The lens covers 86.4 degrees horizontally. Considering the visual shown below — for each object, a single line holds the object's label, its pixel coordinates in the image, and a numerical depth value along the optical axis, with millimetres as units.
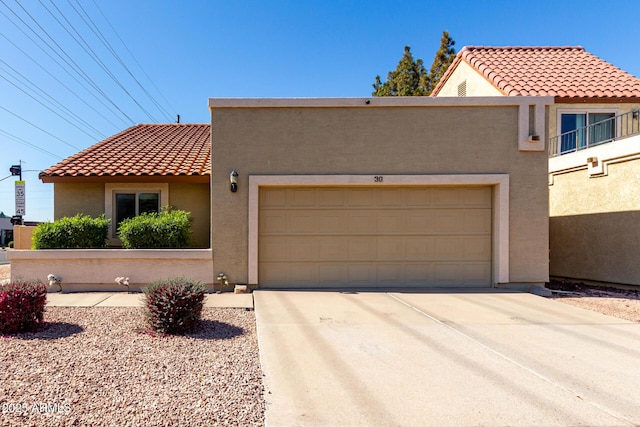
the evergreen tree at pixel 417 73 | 21734
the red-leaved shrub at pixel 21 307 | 4664
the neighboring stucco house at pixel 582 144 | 8867
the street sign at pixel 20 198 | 11222
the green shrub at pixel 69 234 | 7898
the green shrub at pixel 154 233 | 7840
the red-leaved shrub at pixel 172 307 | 4785
